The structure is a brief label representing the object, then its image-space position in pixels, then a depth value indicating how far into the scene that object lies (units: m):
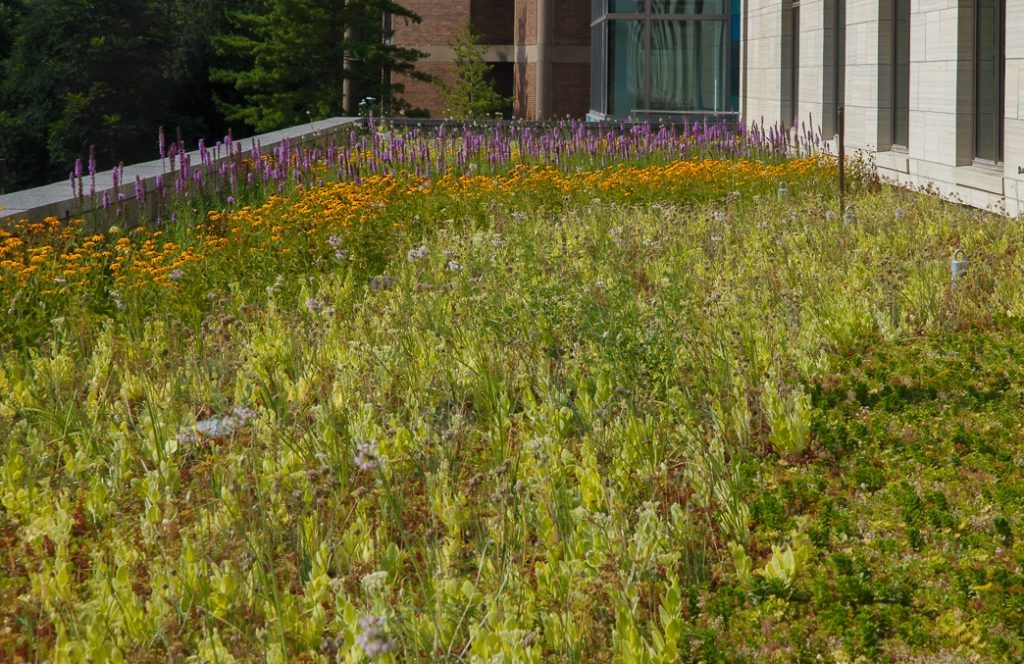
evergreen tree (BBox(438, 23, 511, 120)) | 41.94
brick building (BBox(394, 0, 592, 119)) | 44.41
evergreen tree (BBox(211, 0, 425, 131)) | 38.12
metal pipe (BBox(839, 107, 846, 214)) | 11.94
